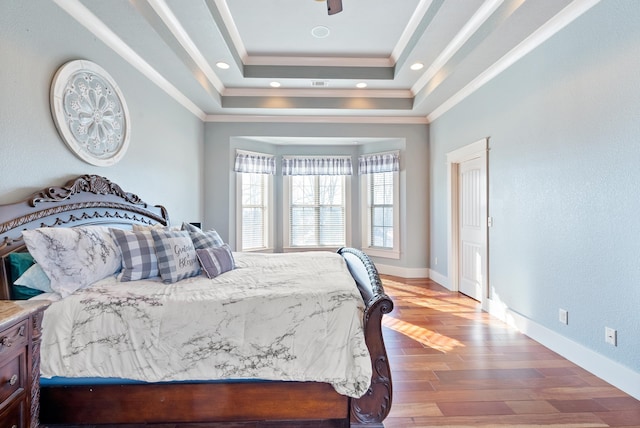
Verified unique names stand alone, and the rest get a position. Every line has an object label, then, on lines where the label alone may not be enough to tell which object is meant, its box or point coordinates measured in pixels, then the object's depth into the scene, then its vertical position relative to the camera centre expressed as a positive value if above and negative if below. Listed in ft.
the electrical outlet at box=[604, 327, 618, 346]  7.04 -2.79
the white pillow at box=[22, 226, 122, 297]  5.66 -0.77
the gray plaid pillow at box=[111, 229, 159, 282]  6.80 -0.89
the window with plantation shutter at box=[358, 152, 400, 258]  18.07 +0.74
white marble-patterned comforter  5.23 -2.10
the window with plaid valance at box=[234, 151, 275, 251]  17.46 +1.02
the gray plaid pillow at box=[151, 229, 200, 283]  6.91 -0.95
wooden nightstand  3.93 -1.99
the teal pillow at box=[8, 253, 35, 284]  5.78 -0.90
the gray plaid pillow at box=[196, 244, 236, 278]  7.44 -1.13
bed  5.37 -3.20
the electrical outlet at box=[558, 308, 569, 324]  8.36 -2.76
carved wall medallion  7.43 +2.73
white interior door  12.45 -0.53
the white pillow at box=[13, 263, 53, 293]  5.65 -1.16
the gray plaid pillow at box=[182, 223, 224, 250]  8.57 -0.64
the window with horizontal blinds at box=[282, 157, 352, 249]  19.58 +0.26
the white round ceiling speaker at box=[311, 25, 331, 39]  11.18 +6.72
